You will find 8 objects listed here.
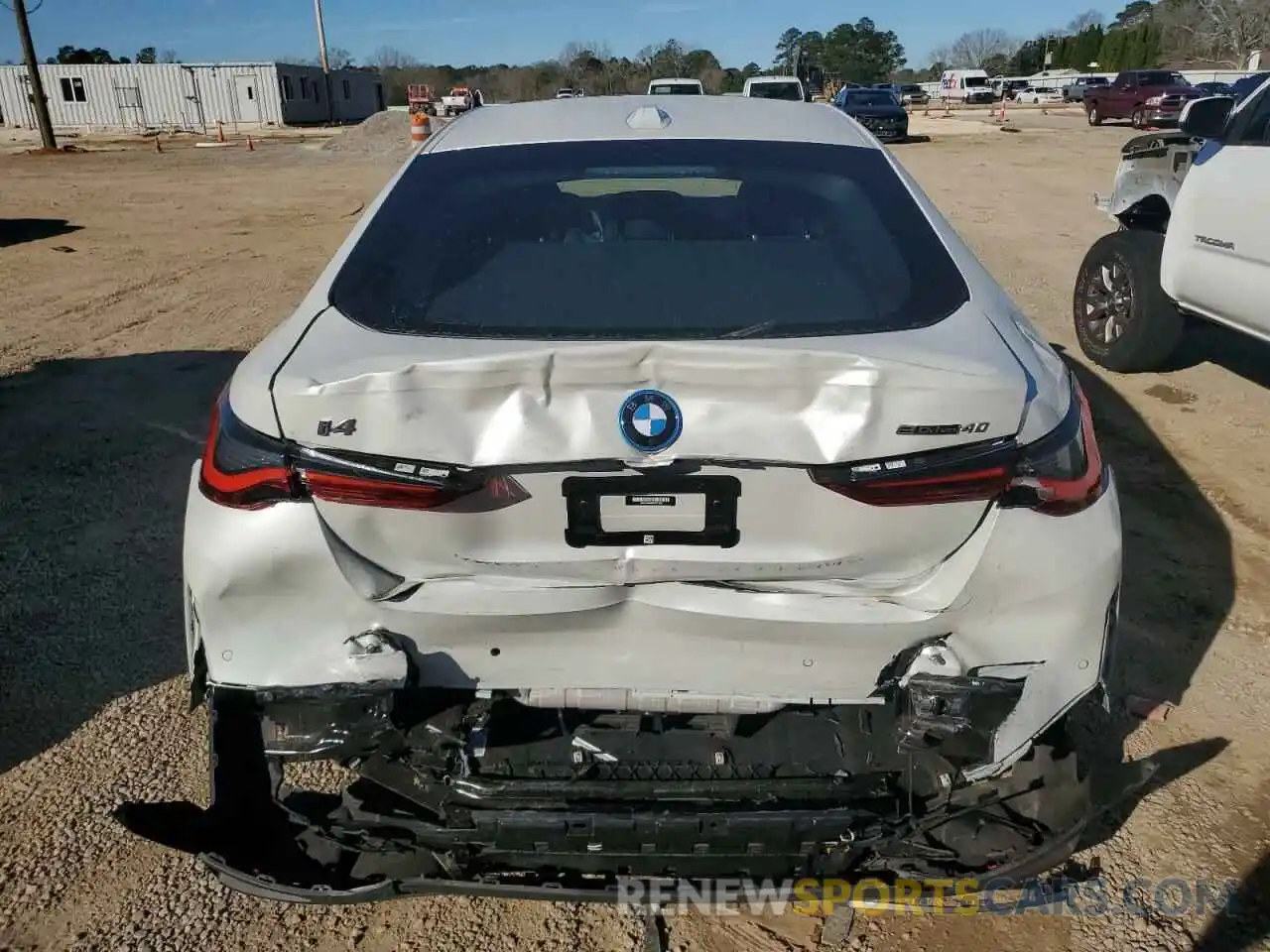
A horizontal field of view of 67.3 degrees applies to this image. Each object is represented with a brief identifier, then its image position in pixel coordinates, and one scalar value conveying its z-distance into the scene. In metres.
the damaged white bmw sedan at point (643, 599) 1.73
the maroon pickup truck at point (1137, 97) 32.75
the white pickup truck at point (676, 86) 21.00
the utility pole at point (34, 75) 28.27
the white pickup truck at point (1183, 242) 4.91
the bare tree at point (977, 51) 110.15
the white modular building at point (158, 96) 46.47
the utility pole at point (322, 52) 49.81
